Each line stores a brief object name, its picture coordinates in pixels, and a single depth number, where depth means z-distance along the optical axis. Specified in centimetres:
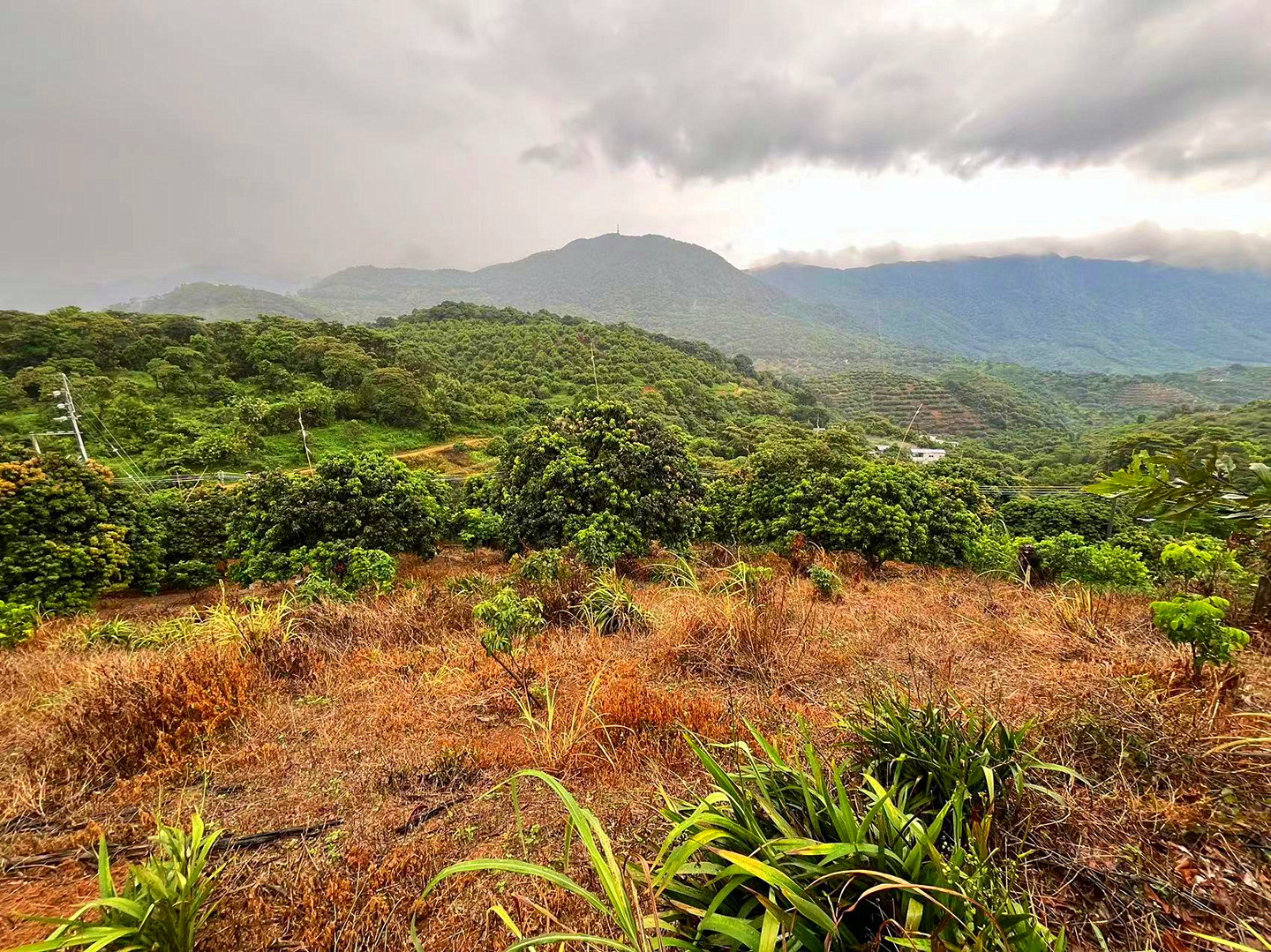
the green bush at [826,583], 621
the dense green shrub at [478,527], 1073
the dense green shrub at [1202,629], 253
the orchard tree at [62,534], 830
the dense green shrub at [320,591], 555
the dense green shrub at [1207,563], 404
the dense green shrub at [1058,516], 1590
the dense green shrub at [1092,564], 712
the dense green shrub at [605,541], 743
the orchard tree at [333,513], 830
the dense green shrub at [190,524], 1123
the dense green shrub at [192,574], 1098
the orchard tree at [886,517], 916
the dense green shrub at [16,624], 595
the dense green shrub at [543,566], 615
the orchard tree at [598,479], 825
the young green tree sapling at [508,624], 405
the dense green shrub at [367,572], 733
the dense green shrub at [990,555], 961
